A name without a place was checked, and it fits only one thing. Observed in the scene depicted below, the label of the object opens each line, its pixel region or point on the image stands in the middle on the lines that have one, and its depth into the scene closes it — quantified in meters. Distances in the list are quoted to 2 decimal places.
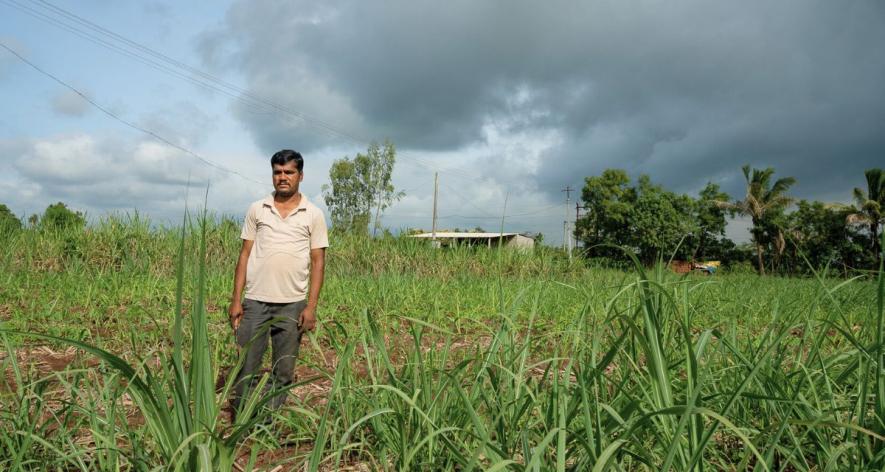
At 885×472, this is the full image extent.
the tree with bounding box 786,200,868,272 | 35.38
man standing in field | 3.40
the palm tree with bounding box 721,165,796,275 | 41.72
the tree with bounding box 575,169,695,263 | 45.06
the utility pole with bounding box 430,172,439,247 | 36.72
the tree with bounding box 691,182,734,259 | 47.38
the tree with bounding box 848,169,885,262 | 34.88
